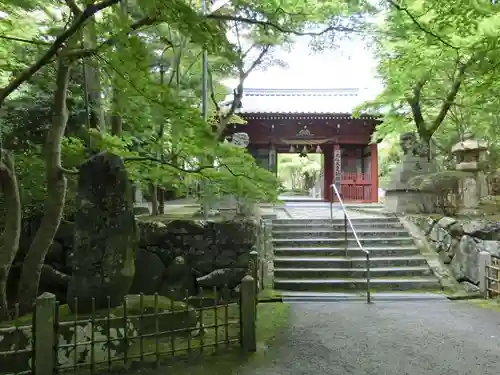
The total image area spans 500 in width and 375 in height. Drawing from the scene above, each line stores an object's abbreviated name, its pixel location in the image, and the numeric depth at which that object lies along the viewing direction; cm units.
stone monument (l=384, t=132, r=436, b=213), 1020
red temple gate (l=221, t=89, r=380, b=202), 1595
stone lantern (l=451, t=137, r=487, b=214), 917
